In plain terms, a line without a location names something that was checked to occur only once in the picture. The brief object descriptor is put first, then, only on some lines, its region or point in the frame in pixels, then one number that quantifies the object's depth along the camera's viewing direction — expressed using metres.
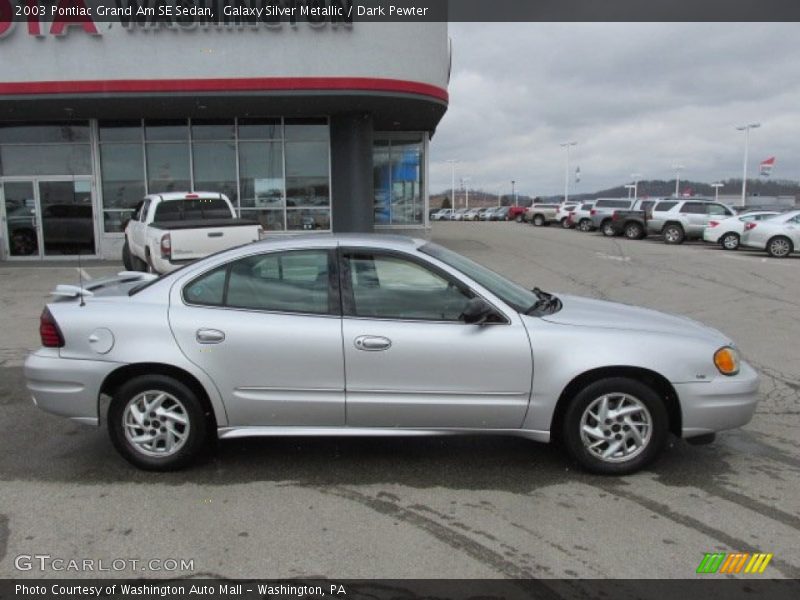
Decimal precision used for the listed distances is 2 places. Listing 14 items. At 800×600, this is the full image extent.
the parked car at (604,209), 32.60
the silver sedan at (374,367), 4.16
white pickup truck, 10.14
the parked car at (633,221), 29.06
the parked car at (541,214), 43.25
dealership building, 15.55
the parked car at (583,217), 35.78
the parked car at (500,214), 59.66
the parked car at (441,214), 73.36
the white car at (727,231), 23.72
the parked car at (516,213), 54.45
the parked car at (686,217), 26.34
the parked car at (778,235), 20.61
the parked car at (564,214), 39.40
